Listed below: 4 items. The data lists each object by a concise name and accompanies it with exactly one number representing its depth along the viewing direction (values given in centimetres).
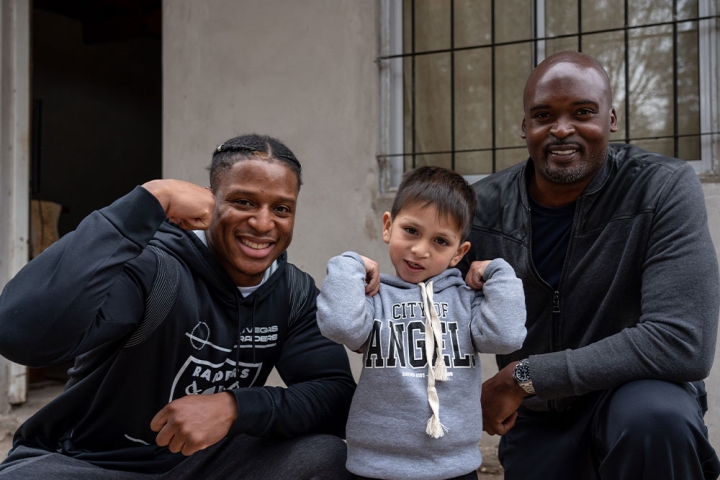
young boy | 198
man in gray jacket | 212
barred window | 355
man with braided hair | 202
